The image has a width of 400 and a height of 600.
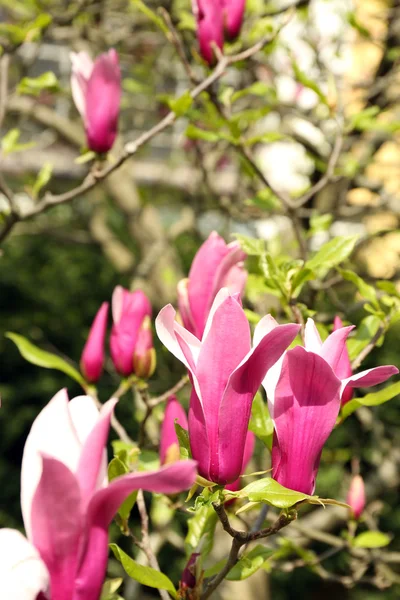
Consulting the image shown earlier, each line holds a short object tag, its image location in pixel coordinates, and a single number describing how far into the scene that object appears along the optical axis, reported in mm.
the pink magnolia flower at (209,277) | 1081
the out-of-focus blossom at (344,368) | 1023
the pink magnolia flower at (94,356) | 1181
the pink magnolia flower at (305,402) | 932
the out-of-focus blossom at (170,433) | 1097
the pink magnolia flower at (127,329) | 1165
